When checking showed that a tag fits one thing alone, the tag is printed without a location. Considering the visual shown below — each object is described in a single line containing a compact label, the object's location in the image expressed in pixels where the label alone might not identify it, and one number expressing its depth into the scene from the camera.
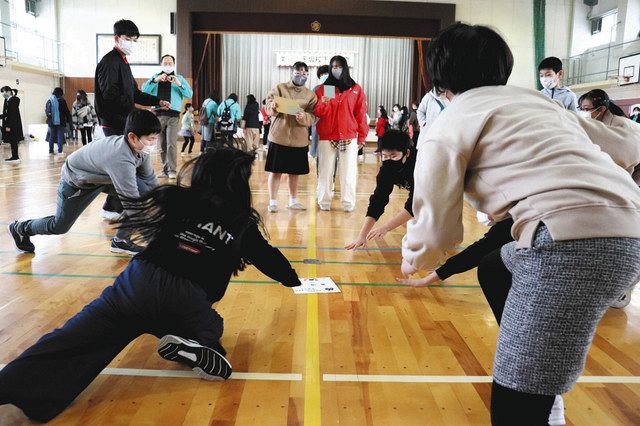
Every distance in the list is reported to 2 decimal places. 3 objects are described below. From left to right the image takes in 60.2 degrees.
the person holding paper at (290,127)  5.52
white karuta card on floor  3.18
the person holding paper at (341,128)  5.73
